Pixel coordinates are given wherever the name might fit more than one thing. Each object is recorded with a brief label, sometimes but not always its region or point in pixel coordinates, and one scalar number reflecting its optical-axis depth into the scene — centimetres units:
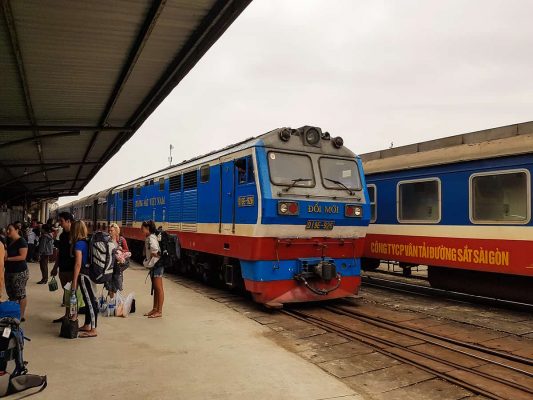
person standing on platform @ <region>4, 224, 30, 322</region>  677
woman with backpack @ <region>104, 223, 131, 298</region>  798
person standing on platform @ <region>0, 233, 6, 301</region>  545
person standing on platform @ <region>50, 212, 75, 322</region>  720
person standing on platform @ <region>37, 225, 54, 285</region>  1177
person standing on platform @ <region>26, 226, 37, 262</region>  1546
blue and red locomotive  823
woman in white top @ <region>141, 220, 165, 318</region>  782
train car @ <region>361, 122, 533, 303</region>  822
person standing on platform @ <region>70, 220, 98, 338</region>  636
